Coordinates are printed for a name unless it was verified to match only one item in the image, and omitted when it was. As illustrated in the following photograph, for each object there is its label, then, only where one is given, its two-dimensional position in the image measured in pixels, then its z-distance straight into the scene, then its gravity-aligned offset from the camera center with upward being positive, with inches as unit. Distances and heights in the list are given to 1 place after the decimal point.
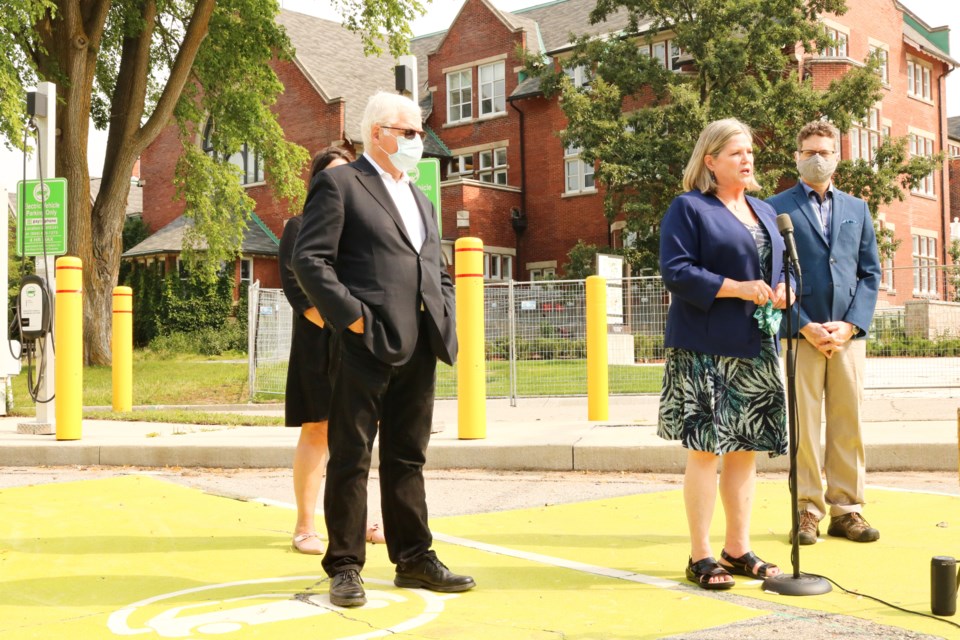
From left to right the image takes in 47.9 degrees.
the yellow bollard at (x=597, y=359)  476.1 -8.7
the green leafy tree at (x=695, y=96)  1158.3 +263.2
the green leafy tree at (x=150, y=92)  954.1 +247.6
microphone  174.9 +16.8
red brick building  1445.6 +310.0
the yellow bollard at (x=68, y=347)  415.8 +0.0
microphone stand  170.4 -38.9
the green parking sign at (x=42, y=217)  453.7 +55.4
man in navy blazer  229.0 +1.8
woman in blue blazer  186.5 -1.7
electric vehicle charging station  449.1 +26.9
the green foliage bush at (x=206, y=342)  1400.1 +5.1
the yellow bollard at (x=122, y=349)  573.6 -1.5
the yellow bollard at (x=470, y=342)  389.1 -0.2
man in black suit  173.3 +2.6
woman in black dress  209.6 -9.3
